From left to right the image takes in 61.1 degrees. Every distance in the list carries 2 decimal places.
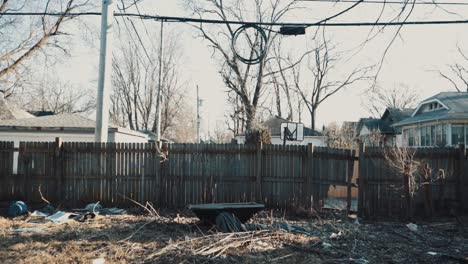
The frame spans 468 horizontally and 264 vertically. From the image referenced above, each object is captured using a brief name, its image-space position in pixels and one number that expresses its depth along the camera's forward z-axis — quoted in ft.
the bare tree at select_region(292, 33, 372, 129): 129.29
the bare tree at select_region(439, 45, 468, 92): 126.21
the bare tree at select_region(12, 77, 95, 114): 170.50
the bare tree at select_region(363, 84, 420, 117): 181.98
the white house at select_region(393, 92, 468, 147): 74.23
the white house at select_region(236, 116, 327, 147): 124.88
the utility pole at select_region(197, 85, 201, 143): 113.57
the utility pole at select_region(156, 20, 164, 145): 71.77
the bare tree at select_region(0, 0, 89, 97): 60.44
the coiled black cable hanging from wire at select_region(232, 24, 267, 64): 30.55
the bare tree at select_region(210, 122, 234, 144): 192.75
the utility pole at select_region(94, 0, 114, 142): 34.37
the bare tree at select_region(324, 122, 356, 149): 87.40
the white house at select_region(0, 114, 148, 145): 54.95
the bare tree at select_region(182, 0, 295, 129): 92.48
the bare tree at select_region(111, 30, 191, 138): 141.38
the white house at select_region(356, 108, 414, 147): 108.31
